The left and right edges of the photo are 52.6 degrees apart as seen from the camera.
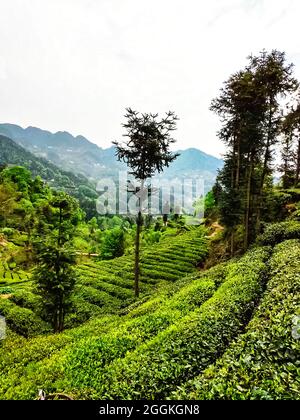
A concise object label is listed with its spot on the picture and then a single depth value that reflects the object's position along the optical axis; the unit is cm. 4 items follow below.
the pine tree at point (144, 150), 2002
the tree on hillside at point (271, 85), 2155
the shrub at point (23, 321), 2030
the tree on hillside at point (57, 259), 1631
